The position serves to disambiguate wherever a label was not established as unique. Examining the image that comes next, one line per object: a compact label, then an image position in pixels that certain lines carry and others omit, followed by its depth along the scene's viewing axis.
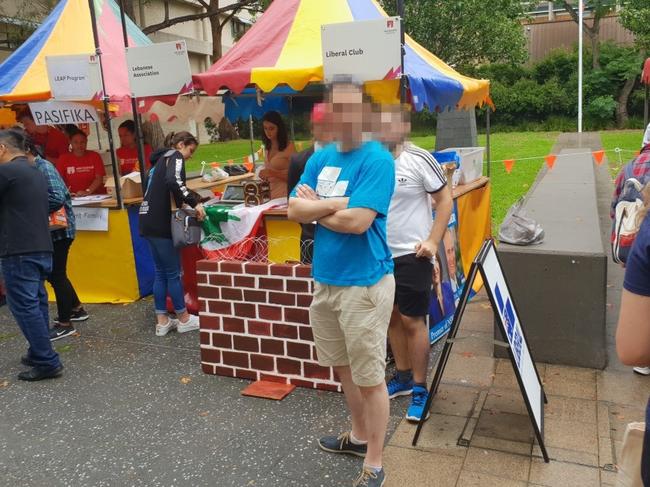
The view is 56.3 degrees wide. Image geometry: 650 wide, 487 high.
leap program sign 5.93
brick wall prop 4.04
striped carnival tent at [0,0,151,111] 7.23
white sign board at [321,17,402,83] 4.39
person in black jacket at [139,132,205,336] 4.99
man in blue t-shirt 2.57
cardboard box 6.37
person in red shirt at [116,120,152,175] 7.55
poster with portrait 4.77
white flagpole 23.24
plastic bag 4.26
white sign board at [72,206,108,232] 6.08
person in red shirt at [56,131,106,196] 7.12
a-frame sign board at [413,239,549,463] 3.05
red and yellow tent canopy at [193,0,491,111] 5.11
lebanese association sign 5.50
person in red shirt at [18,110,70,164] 8.26
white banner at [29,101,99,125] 6.45
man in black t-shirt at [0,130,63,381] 4.17
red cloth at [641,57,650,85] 7.54
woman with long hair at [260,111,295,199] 6.05
